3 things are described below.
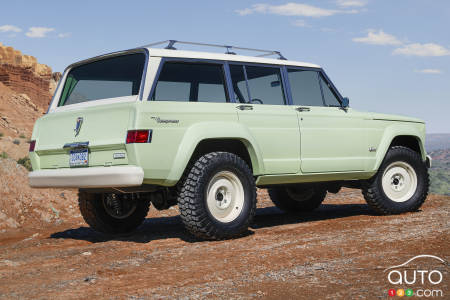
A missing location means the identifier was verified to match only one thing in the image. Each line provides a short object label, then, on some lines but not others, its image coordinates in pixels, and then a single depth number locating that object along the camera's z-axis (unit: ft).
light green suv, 18.53
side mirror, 25.02
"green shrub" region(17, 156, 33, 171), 75.29
